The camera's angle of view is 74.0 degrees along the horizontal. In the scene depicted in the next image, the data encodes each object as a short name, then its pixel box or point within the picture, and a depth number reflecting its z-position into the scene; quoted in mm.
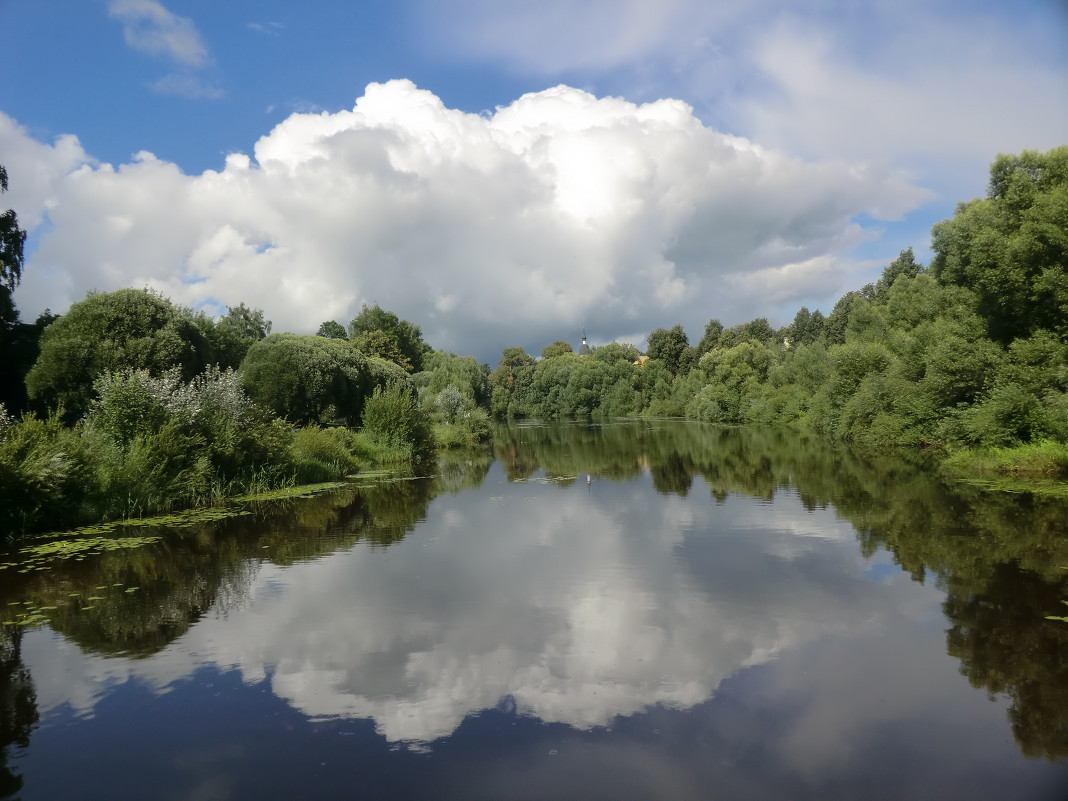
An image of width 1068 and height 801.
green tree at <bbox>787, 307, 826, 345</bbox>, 84750
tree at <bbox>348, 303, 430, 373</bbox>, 77188
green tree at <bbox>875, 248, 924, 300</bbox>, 69569
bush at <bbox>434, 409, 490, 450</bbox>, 46844
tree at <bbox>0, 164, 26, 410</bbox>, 28719
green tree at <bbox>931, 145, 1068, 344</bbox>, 21422
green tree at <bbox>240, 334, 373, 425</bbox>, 32062
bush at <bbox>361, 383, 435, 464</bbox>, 33312
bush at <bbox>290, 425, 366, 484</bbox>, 25281
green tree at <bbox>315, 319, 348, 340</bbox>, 86812
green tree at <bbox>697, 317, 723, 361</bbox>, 98144
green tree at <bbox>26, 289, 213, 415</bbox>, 25266
